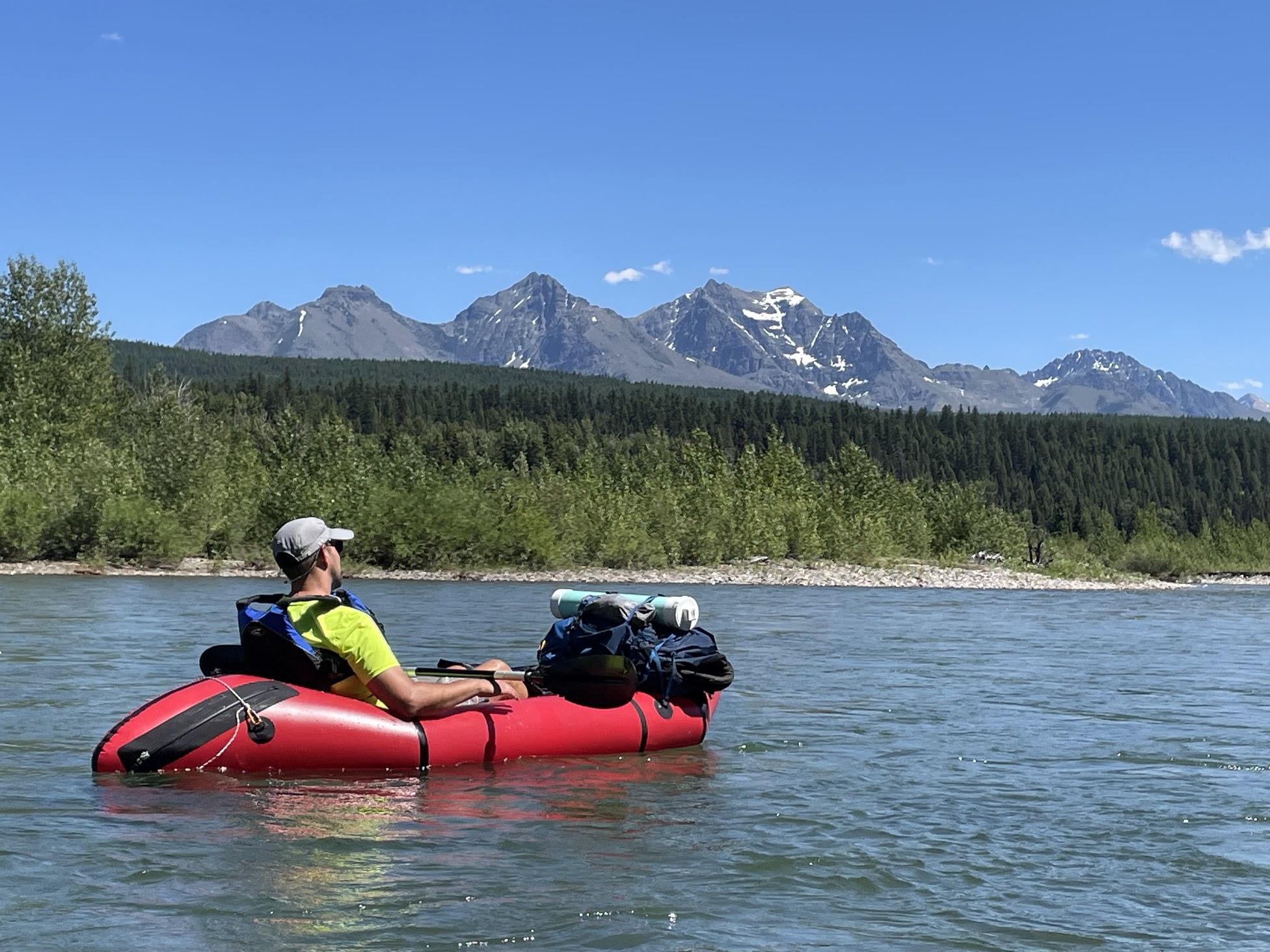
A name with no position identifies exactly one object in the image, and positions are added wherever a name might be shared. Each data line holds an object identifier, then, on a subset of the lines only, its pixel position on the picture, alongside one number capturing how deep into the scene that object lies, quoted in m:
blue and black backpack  10.99
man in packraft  9.04
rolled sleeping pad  11.46
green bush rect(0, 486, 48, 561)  45.69
